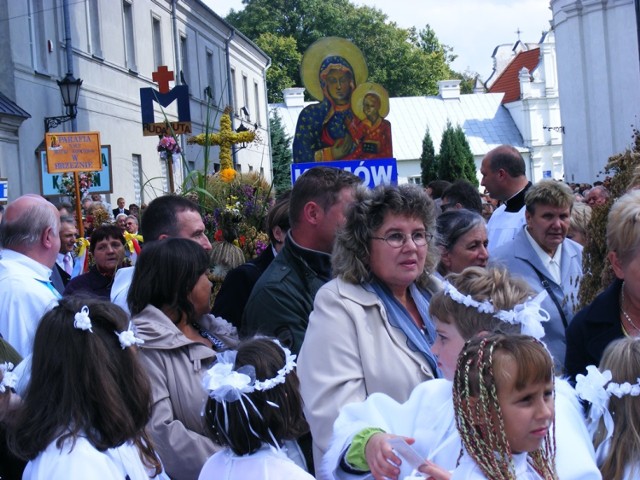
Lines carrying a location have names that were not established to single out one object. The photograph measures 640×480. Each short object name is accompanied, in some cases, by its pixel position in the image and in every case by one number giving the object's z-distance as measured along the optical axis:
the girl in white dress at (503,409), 2.79
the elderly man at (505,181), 8.11
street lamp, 17.72
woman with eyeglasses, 3.79
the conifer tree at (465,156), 50.34
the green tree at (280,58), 60.28
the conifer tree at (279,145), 52.91
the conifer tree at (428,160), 52.91
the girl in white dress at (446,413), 3.05
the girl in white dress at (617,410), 3.17
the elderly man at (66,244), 9.05
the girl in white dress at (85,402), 3.13
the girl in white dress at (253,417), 3.34
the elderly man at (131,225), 11.50
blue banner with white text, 6.89
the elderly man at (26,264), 5.10
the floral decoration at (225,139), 9.95
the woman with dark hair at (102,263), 7.00
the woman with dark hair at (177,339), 3.94
